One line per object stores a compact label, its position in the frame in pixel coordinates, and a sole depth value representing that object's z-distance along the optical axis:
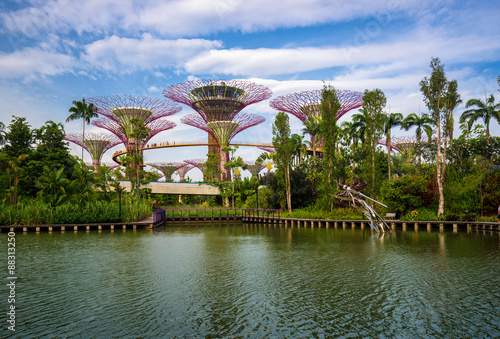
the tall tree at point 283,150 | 41.34
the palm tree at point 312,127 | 54.27
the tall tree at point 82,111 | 51.44
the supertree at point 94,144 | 80.56
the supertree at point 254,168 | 88.19
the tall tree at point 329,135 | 37.84
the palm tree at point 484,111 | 40.03
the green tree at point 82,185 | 37.38
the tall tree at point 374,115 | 36.66
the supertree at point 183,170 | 107.12
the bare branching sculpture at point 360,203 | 29.00
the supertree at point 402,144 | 79.64
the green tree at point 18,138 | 43.03
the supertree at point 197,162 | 89.70
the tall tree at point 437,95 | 33.12
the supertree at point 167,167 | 91.31
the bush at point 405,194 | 33.03
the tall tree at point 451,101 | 32.94
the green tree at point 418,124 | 45.12
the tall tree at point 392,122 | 47.78
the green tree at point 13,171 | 34.84
